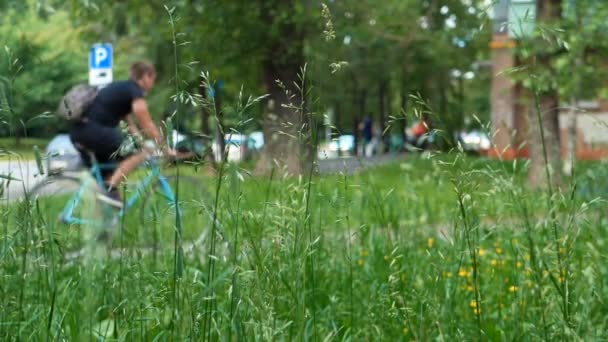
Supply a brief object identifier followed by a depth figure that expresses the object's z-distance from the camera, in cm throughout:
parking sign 1294
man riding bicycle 741
